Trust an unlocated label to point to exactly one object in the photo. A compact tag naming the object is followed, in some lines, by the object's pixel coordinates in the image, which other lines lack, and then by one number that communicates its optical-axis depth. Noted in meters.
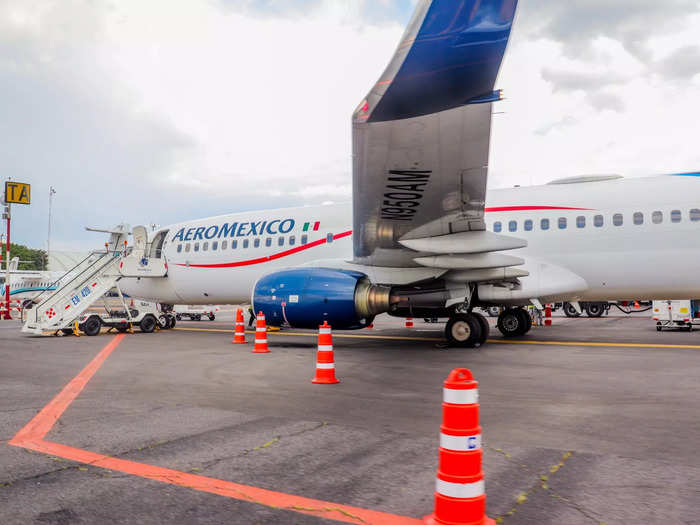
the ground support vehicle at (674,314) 16.33
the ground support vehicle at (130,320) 15.70
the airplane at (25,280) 47.65
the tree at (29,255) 94.25
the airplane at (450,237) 6.36
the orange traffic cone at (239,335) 13.13
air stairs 15.33
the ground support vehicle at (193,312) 27.27
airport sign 29.62
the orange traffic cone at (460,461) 2.46
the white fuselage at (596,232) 10.68
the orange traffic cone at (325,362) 7.02
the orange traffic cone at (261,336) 10.68
